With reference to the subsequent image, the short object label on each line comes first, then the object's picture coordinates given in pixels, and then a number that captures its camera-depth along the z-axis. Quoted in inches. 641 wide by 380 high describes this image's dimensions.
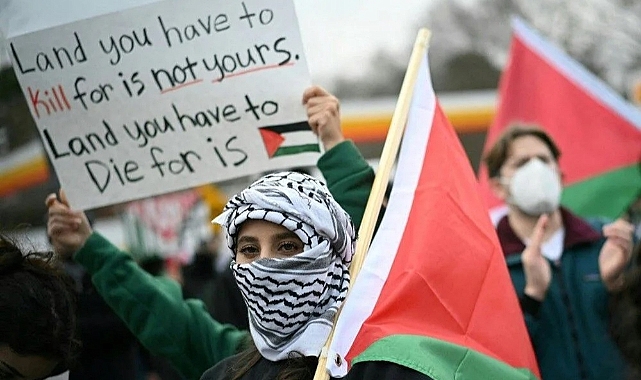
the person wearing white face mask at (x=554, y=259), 177.6
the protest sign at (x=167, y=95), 155.9
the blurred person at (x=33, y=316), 131.0
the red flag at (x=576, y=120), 257.8
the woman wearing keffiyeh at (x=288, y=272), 121.4
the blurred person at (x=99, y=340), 213.2
